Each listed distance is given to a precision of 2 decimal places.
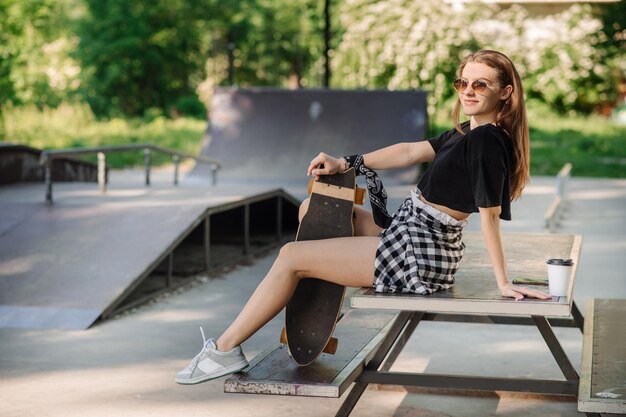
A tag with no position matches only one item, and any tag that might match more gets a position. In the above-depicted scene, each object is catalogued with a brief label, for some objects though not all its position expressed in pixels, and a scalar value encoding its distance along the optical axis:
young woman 3.88
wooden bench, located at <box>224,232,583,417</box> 3.70
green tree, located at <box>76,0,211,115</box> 31.31
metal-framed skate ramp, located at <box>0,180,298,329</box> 6.80
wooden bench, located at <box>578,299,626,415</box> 3.53
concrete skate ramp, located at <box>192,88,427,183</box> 14.41
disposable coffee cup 3.73
